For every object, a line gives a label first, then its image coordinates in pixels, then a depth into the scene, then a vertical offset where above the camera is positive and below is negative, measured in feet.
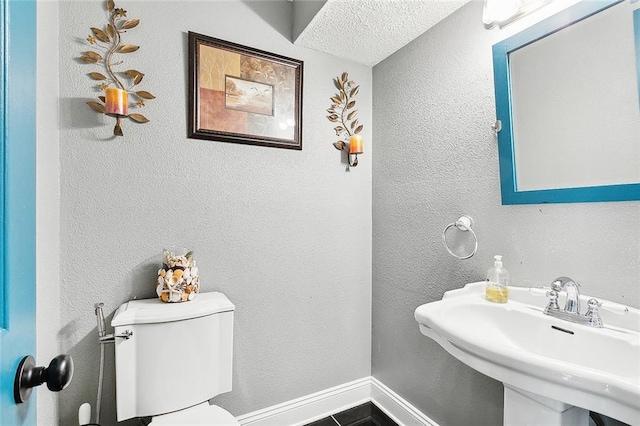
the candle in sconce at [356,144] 5.61 +1.46
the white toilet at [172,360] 3.59 -1.74
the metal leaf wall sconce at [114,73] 3.83 +2.16
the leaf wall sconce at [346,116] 5.68 +2.08
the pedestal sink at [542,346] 2.02 -1.19
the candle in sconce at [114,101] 3.78 +1.64
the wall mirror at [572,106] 2.90 +1.23
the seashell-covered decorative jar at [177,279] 4.02 -0.74
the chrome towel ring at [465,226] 4.18 -0.13
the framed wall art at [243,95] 4.56 +2.16
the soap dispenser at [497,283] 3.61 -0.85
